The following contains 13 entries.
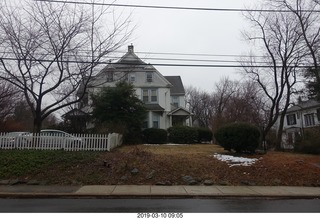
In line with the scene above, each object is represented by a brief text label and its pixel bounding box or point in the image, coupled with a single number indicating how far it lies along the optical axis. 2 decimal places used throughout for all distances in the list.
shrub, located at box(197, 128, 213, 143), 32.37
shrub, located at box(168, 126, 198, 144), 30.56
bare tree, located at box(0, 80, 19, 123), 25.10
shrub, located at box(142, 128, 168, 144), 29.91
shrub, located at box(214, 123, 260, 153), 16.75
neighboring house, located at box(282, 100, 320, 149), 45.41
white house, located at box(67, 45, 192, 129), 34.91
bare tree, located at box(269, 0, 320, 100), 22.36
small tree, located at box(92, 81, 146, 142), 26.22
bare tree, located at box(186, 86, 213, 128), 69.19
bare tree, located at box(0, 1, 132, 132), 17.02
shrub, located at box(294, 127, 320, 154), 21.38
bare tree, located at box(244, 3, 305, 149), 24.38
